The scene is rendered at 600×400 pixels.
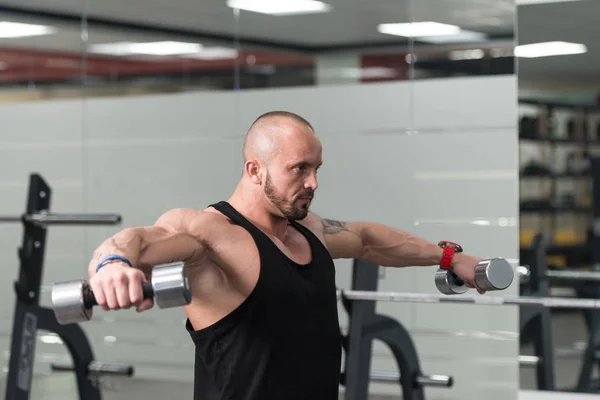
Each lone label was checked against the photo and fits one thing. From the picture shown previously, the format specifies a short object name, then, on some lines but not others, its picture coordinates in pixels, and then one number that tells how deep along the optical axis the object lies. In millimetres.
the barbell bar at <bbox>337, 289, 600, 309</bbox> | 5548
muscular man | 3452
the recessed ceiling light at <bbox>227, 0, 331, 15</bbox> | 7387
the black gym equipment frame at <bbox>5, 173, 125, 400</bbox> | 6457
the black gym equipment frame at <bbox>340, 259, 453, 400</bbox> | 6203
